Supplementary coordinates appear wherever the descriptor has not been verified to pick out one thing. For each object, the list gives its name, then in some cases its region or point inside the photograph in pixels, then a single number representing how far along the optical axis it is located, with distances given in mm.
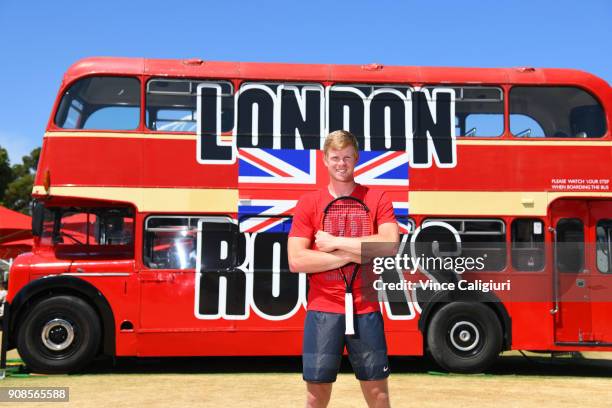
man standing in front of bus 3785
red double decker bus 9711
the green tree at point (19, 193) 45781
